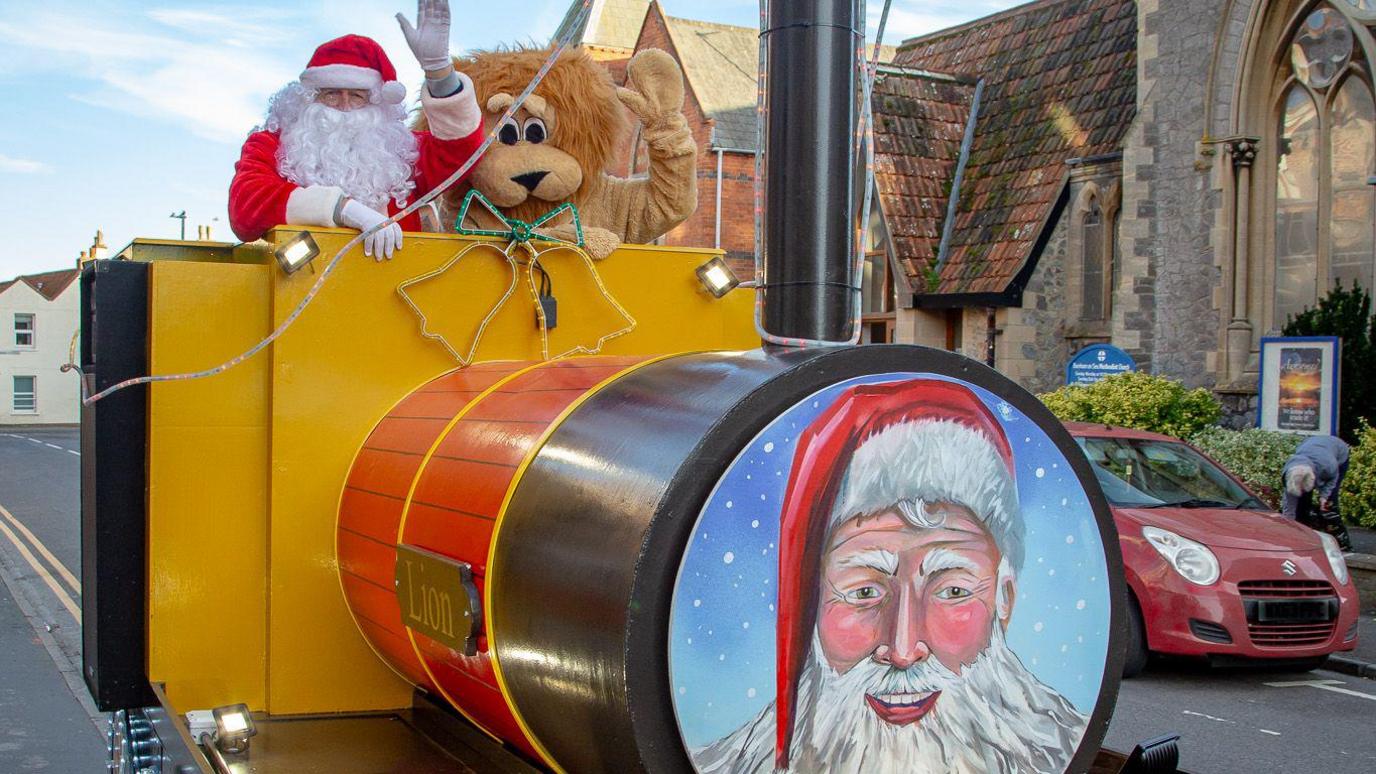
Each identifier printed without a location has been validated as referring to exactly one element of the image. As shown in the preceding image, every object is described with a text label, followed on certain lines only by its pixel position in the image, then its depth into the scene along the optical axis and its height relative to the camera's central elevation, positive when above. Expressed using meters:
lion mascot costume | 4.31 +0.66
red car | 8.75 -1.51
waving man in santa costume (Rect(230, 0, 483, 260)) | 3.93 +0.61
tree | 14.94 +0.12
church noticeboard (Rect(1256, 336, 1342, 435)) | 14.59 -0.33
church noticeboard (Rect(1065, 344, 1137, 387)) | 18.15 -0.15
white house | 60.16 -0.50
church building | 16.38 +2.39
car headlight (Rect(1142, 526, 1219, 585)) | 8.79 -1.31
